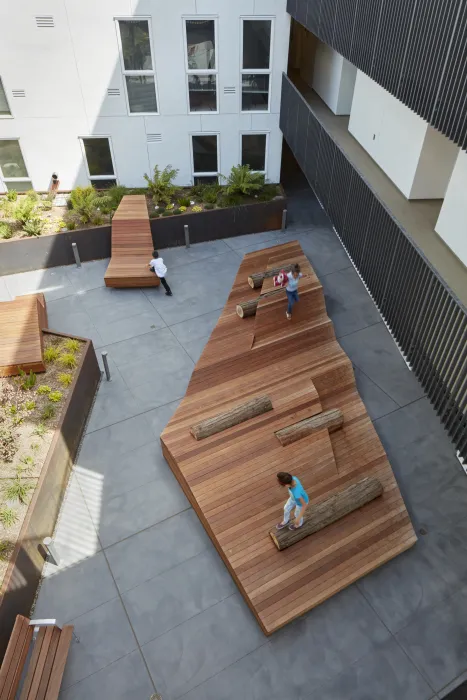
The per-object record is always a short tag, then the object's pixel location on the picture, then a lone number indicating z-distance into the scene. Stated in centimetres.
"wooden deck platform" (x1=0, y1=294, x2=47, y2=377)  1012
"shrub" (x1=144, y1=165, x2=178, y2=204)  1586
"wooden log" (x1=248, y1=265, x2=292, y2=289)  1278
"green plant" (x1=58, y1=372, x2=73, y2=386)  990
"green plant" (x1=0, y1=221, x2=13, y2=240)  1409
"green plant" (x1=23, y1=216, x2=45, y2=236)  1410
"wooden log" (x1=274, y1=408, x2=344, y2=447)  877
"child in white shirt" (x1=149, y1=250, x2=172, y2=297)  1293
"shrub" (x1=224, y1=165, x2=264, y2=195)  1562
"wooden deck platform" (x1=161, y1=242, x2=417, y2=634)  730
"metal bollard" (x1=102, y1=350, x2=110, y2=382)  1032
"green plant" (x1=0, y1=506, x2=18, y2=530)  764
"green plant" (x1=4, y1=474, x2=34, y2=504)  798
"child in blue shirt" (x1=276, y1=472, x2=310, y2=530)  667
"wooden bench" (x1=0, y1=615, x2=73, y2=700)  594
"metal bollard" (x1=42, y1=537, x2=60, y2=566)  732
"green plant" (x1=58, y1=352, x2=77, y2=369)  1019
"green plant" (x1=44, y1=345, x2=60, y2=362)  1048
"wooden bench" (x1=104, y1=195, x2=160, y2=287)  1343
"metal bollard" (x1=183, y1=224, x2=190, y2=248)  1509
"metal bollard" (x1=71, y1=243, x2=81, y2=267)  1416
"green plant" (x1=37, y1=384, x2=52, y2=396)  973
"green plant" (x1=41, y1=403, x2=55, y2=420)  923
